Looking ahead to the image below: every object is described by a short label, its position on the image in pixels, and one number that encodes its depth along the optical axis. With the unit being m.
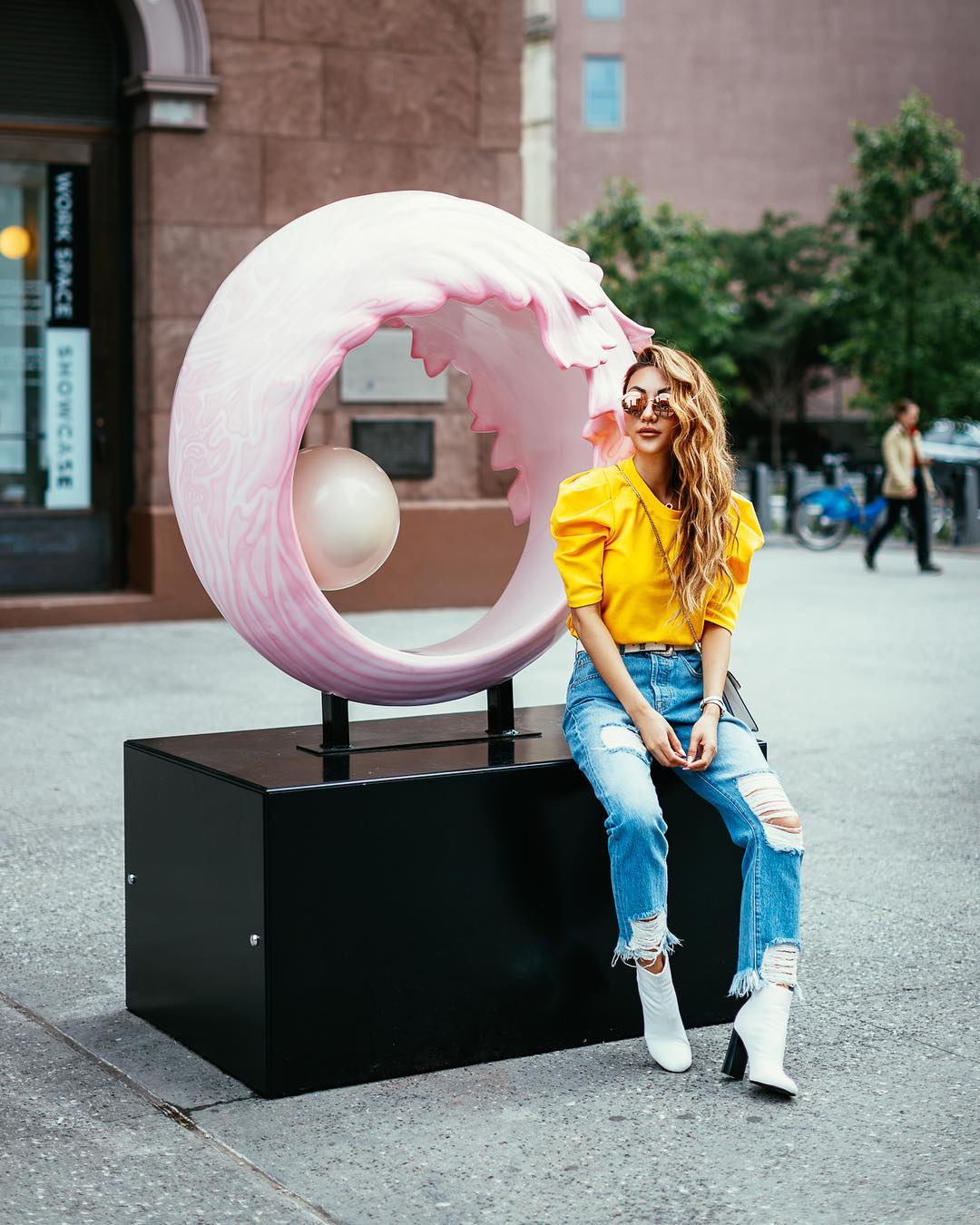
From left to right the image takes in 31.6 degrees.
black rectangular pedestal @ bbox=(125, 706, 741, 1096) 3.72
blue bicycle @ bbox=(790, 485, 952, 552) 21.61
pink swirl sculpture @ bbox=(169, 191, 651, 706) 3.94
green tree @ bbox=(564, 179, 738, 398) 46.44
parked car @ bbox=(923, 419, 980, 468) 29.95
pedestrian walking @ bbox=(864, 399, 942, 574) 17.44
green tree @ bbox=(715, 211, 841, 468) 53.47
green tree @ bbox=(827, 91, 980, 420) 28.16
